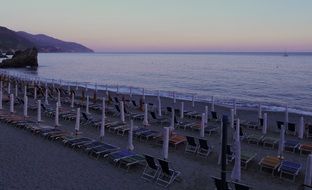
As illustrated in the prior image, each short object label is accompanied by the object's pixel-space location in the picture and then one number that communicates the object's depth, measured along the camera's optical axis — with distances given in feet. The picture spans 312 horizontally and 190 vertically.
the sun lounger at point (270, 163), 25.04
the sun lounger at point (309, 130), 35.92
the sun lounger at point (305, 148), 30.63
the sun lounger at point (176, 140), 31.16
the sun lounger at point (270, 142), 33.05
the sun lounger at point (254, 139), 33.84
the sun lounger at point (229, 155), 26.84
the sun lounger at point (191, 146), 28.99
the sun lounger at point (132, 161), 25.37
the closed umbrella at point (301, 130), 34.89
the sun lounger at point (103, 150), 27.82
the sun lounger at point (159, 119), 42.06
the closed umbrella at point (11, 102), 39.46
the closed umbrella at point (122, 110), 38.17
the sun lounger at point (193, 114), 46.99
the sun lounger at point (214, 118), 43.95
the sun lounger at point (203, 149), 28.35
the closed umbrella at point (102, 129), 31.17
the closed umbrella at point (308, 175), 20.80
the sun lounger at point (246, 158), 26.47
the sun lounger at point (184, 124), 39.69
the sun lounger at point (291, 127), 36.25
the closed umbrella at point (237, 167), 22.04
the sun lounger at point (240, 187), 18.80
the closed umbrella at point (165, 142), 24.91
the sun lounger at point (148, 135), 33.47
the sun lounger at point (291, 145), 31.49
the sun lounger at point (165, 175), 22.66
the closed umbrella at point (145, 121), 37.74
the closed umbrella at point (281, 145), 26.37
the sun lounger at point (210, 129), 37.24
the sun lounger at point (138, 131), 33.92
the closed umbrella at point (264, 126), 36.67
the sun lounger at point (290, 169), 24.15
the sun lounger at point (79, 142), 30.03
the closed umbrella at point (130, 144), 28.33
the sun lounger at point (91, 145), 29.10
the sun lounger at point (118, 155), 26.16
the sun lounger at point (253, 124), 41.18
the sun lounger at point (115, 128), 36.50
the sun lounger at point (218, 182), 19.05
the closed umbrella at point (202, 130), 33.06
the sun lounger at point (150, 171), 23.48
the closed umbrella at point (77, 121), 31.78
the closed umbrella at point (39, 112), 35.74
